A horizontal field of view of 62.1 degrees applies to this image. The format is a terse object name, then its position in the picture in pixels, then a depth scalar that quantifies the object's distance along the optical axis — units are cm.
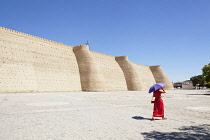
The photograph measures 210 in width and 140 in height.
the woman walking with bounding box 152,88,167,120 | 586
